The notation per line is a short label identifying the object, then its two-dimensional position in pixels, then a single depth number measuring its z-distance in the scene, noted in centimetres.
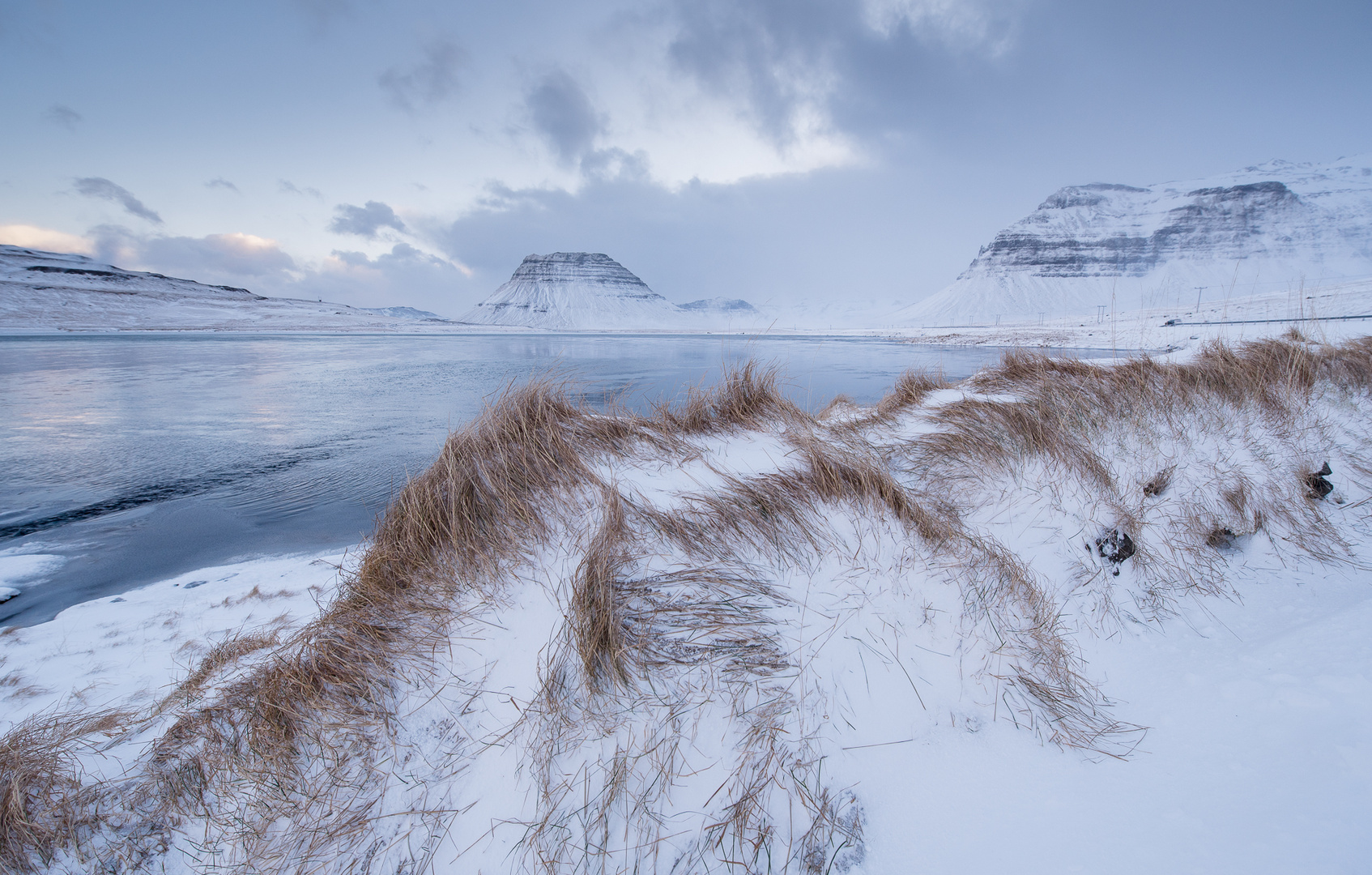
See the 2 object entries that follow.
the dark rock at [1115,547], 263
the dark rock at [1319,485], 301
